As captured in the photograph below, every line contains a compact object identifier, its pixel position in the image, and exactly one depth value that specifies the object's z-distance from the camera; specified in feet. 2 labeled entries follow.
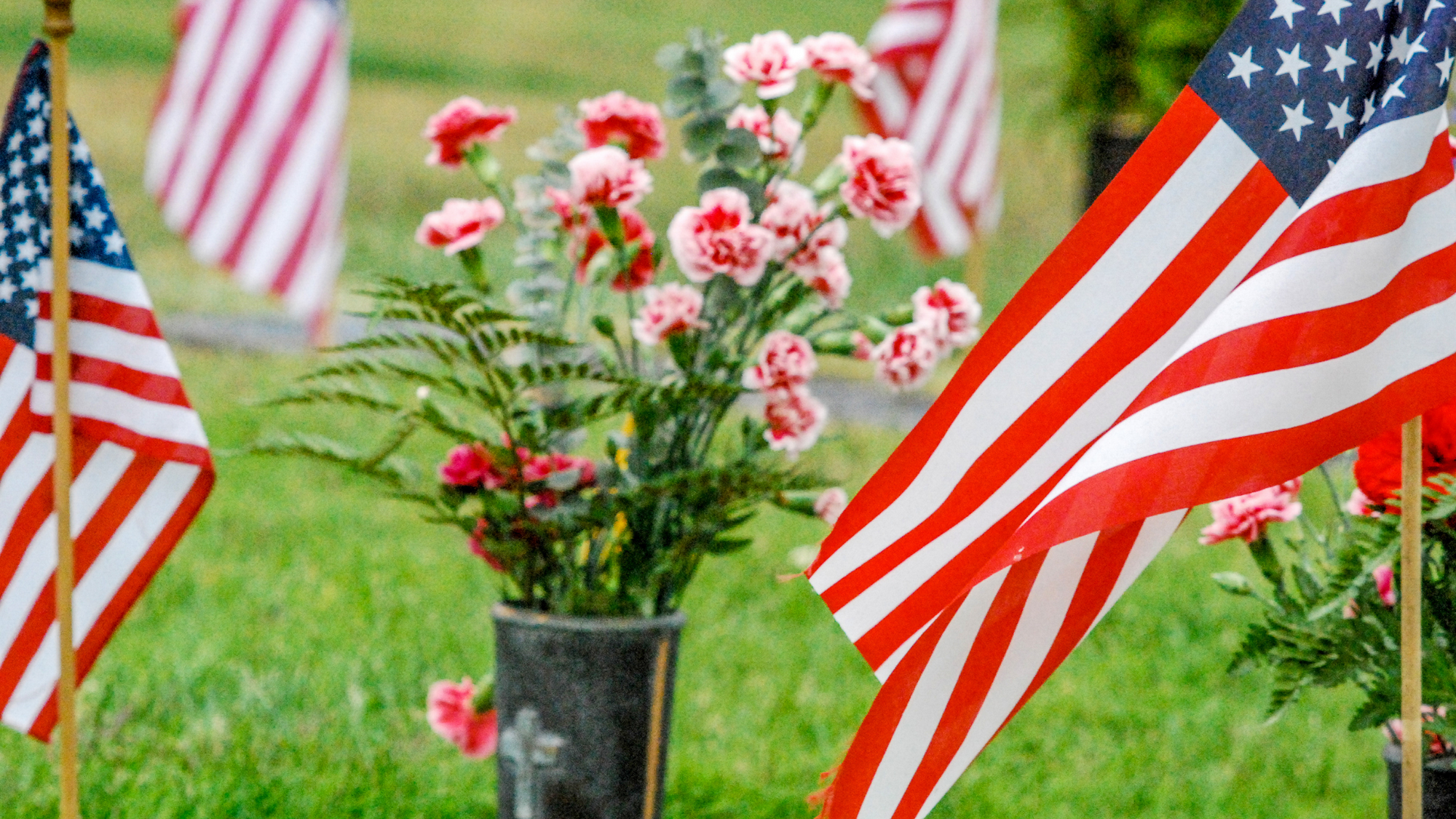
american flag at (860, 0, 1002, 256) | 49.96
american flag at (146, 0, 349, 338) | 45.44
